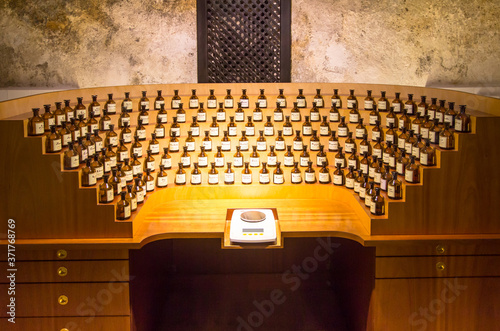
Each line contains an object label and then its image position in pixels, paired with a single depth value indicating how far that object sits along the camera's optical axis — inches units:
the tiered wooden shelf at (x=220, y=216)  117.3
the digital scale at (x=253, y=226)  116.6
